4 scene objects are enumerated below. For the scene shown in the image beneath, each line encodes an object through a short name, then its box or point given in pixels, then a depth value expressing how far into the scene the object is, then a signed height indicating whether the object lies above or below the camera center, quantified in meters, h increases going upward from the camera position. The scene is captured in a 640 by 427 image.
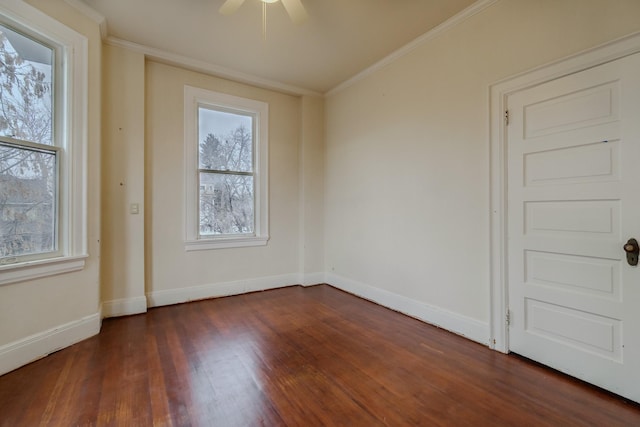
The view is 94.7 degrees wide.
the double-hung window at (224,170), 3.64 +0.58
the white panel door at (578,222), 1.78 -0.07
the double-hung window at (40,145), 2.19 +0.57
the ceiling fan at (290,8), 2.16 +1.54
